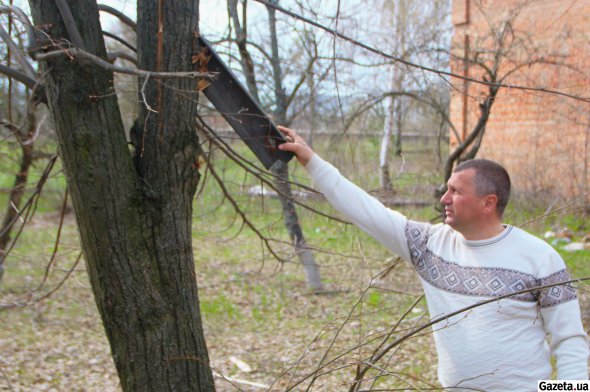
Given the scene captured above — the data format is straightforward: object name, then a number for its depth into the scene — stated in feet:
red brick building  26.71
